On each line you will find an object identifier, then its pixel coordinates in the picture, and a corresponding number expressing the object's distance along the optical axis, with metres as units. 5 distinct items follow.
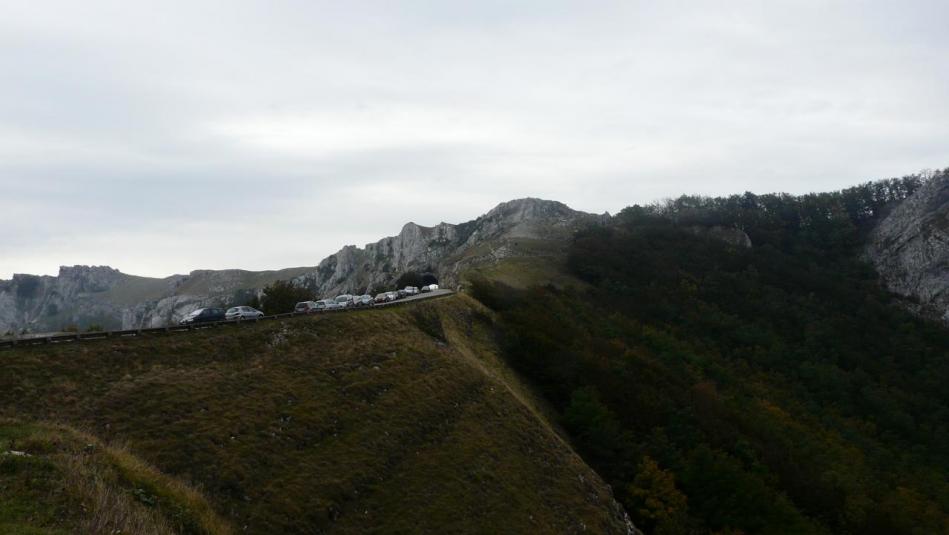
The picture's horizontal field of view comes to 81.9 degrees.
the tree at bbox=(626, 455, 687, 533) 34.31
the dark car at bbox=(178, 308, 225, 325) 36.29
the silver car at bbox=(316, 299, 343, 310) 48.02
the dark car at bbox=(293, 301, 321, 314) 47.55
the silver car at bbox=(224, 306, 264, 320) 40.39
